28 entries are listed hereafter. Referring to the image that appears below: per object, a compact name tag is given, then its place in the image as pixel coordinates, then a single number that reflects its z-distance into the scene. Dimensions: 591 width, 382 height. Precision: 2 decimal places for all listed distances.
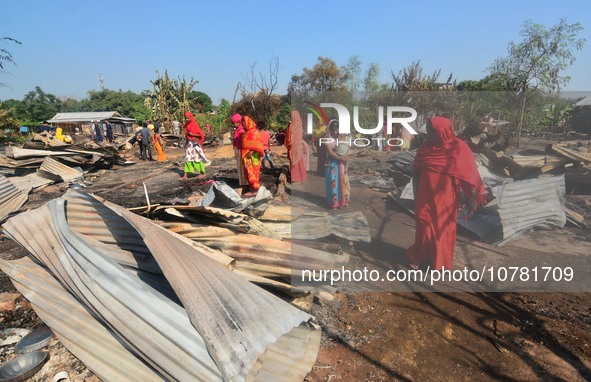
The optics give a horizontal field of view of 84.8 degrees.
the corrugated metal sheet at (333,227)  4.00
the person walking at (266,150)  9.30
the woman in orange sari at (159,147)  13.80
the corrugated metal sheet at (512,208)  4.27
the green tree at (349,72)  23.65
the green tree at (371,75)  19.06
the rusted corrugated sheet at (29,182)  7.90
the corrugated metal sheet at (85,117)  32.22
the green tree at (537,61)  10.16
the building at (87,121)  30.01
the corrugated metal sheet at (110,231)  2.86
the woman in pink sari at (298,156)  7.68
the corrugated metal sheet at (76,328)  2.22
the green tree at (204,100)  43.84
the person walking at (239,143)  7.37
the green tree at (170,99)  21.45
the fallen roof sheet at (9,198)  6.35
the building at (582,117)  16.73
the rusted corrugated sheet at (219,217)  3.43
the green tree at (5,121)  19.94
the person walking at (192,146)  9.16
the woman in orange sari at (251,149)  7.11
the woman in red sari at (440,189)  3.45
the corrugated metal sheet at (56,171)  8.81
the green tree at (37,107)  40.44
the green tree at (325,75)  22.00
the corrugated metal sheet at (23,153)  8.83
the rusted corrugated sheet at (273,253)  3.08
